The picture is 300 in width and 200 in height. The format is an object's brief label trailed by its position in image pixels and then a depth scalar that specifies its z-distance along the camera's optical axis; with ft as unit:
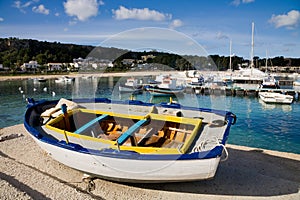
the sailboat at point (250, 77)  159.33
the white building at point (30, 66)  287.50
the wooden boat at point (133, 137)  15.19
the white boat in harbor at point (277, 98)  82.07
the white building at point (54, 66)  302.66
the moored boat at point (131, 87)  118.93
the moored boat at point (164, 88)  105.81
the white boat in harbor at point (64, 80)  189.71
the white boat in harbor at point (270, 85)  114.93
